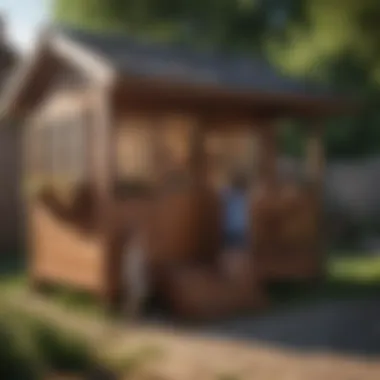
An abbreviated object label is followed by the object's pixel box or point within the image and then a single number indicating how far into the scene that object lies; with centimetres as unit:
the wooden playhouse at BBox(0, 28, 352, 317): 943
